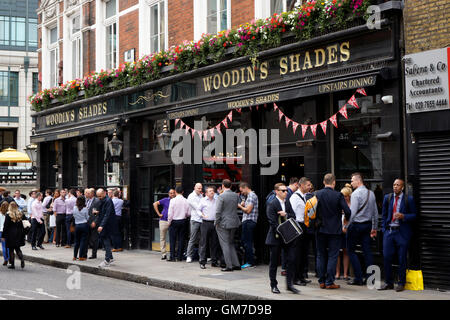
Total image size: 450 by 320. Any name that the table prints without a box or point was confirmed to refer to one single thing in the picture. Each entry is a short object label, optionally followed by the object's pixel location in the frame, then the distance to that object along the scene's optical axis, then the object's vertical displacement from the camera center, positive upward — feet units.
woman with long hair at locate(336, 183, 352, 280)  36.45 -4.07
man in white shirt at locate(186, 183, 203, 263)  46.62 -2.49
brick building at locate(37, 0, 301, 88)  49.85 +16.08
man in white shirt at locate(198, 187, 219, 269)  44.65 -3.35
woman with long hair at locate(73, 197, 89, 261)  50.29 -3.44
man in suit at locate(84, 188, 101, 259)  50.33 -2.51
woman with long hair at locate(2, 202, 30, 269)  45.91 -3.36
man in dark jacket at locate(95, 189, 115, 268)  44.93 -2.75
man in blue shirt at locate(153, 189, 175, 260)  50.75 -3.13
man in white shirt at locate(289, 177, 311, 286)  35.63 -1.61
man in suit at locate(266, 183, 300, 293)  32.01 -3.31
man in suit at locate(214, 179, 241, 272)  42.14 -2.73
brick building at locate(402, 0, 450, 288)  32.55 +3.13
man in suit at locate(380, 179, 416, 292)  32.76 -2.63
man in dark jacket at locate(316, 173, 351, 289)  32.73 -2.29
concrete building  154.40 +31.75
